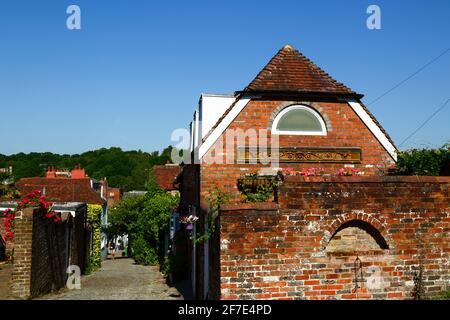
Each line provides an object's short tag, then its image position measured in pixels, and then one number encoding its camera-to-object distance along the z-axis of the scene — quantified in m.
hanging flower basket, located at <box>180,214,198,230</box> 10.98
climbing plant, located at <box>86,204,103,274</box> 25.06
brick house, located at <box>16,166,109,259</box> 34.53
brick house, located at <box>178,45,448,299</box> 11.62
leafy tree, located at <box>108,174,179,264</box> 28.41
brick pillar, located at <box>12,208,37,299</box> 12.19
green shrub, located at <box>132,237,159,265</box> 29.22
